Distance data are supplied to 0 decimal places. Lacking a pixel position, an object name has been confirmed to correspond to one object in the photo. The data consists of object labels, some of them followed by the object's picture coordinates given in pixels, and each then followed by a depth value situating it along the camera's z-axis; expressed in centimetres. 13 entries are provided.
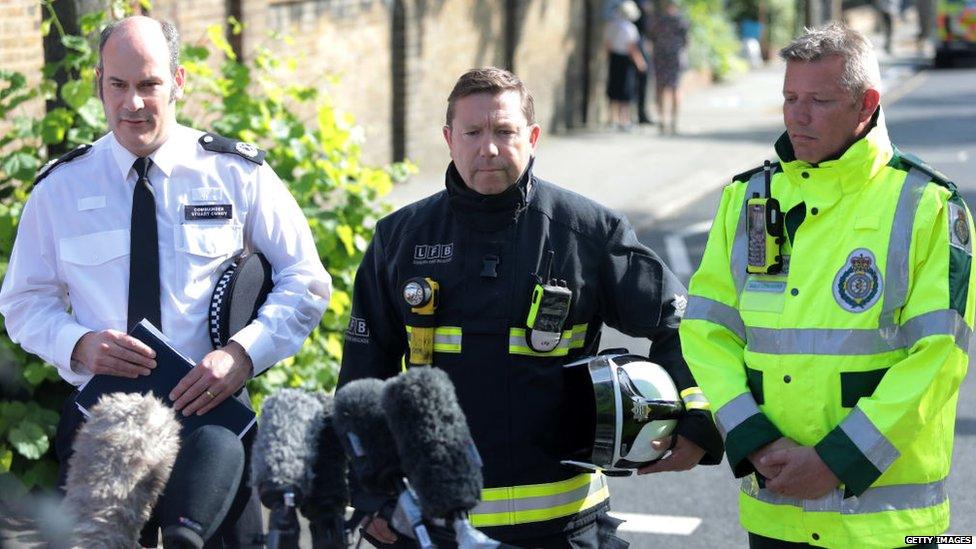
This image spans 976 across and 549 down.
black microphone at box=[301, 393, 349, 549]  271
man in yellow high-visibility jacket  348
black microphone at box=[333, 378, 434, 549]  270
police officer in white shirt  401
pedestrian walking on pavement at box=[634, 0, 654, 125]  2097
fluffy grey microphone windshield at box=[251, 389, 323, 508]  266
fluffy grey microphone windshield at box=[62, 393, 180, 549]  296
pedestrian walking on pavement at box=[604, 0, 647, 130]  2048
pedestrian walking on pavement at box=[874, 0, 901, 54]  3453
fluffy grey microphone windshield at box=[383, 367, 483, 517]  262
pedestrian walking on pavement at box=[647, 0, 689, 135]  2033
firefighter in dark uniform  378
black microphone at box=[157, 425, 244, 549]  313
